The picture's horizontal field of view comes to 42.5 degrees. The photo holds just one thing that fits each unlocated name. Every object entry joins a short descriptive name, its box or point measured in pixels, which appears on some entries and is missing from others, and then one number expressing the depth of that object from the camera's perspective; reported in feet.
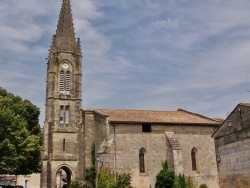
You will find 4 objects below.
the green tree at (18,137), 98.22
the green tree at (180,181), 106.52
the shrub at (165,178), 108.27
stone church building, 111.14
